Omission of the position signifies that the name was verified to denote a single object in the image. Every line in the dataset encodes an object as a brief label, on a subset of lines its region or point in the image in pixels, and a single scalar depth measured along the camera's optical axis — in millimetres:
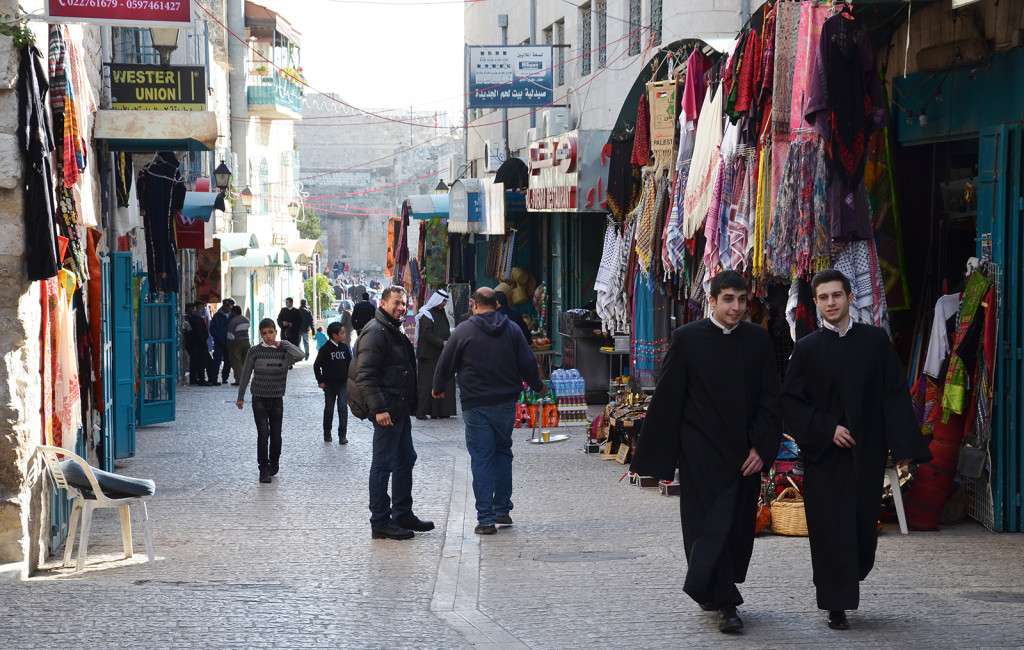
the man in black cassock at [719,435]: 6488
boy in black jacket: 15305
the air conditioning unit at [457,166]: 35119
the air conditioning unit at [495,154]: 28422
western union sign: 13055
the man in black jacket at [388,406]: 9516
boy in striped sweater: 12953
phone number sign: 8031
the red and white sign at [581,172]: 17656
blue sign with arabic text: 21703
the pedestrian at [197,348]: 25906
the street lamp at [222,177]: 25503
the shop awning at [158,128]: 11789
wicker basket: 9227
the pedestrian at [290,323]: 28047
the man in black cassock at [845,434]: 6461
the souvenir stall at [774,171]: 8797
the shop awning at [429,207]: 26766
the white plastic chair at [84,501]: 8227
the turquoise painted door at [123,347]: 13180
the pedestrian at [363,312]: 23700
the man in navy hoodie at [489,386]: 9859
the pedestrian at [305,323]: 30000
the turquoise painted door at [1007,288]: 8914
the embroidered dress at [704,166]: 10648
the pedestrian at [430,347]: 17906
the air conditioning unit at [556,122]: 23656
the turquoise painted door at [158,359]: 17078
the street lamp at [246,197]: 40719
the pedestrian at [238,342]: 26125
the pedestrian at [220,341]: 26688
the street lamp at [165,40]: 14672
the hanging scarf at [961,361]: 9117
